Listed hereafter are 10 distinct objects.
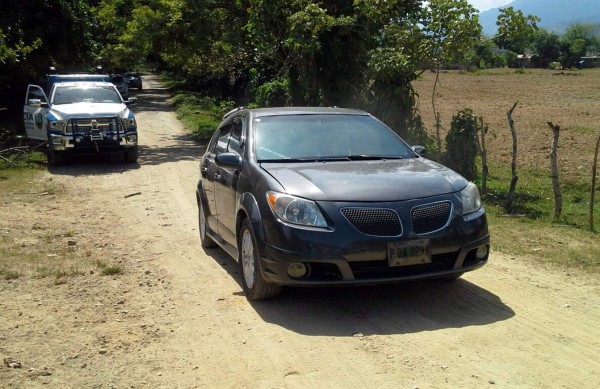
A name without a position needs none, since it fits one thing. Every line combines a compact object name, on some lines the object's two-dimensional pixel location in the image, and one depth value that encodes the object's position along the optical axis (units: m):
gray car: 5.54
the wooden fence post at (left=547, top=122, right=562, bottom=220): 9.68
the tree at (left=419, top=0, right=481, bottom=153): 12.90
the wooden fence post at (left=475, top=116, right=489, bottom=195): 10.94
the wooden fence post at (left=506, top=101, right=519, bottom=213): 10.50
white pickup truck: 15.92
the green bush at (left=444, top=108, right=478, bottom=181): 12.73
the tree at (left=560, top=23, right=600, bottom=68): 97.50
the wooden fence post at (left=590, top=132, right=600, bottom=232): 9.26
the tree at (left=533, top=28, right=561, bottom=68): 99.34
